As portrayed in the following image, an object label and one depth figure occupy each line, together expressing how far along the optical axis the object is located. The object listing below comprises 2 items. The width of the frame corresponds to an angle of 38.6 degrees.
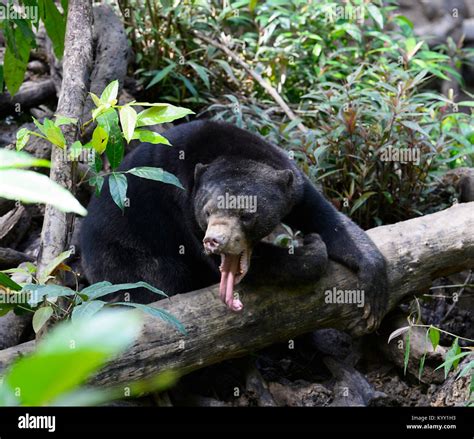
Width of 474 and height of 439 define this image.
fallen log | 3.63
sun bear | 4.11
